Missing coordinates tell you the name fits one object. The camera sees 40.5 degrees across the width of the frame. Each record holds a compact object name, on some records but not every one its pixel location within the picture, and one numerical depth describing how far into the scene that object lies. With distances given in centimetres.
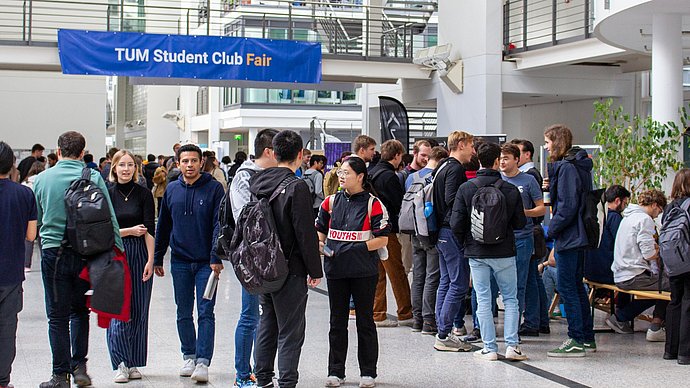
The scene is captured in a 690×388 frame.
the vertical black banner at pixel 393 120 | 1762
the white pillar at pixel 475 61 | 1753
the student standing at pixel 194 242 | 668
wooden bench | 823
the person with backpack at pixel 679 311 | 752
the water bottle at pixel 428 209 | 820
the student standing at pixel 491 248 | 741
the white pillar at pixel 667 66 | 1109
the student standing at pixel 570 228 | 760
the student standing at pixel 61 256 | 627
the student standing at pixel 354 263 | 648
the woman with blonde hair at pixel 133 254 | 668
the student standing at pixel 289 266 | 556
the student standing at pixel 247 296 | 612
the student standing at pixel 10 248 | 582
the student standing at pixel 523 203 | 825
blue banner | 1709
